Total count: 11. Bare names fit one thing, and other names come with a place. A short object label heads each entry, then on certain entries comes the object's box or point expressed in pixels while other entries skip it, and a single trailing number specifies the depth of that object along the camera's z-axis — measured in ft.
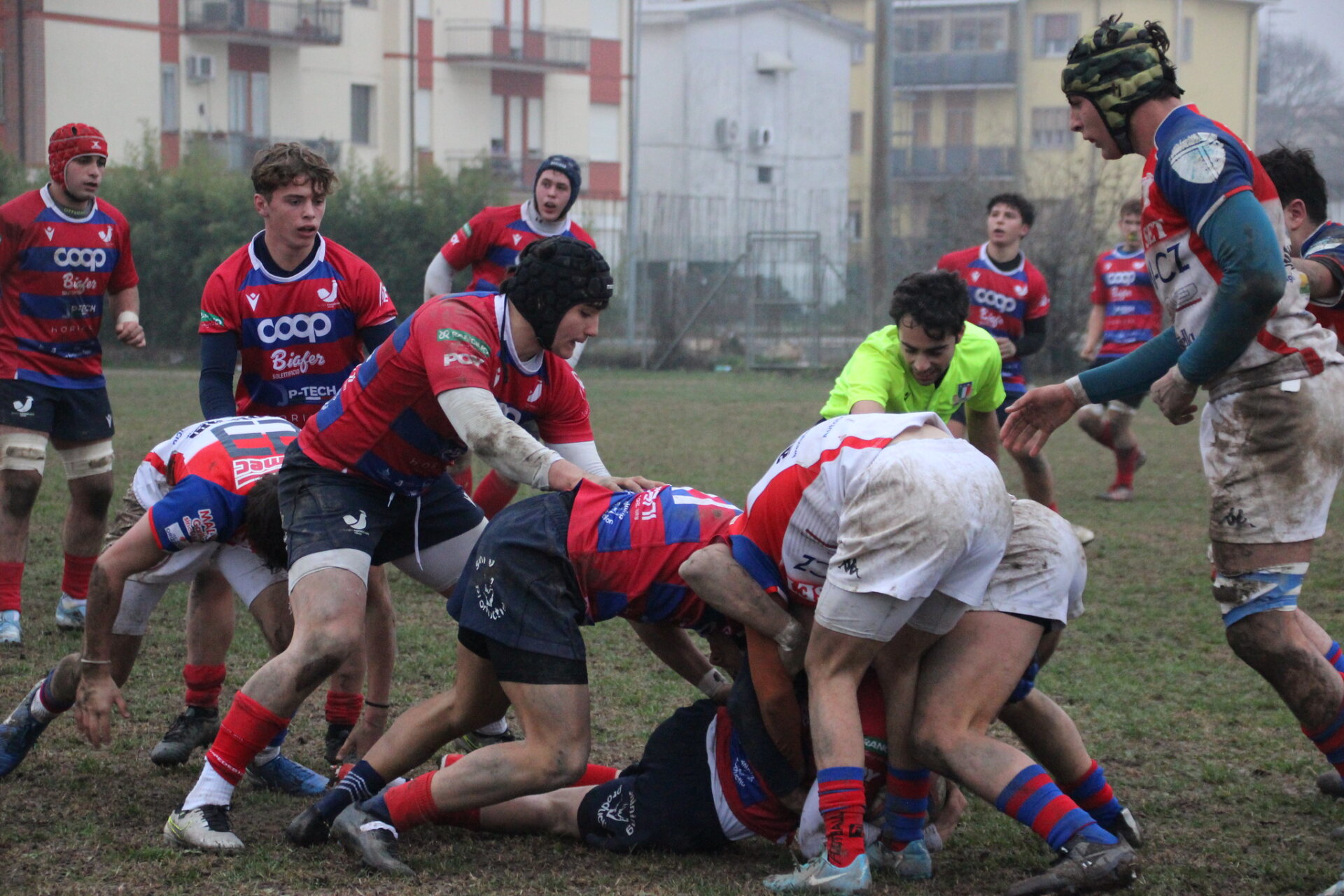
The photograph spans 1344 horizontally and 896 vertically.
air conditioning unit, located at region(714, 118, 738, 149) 248.11
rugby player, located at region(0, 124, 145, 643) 40.75
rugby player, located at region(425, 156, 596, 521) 49.49
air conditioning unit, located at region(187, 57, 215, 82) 202.08
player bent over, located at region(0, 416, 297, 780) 25.26
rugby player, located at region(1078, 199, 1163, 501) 69.15
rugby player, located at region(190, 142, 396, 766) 32.89
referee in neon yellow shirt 32.91
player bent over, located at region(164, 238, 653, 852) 24.23
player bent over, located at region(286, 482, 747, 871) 23.09
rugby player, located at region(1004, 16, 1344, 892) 23.30
